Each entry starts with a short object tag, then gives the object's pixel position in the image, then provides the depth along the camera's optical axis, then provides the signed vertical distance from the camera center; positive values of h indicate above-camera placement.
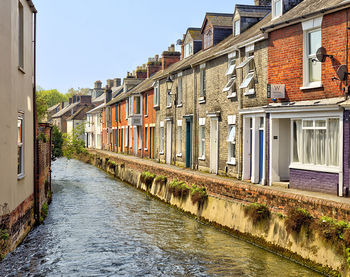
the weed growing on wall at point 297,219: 10.53 -2.00
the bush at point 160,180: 21.27 -2.20
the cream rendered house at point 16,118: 9.97 +0.38
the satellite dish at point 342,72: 12.80 +1.65
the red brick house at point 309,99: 13.10 +1.02
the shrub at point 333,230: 9.11 -1.99
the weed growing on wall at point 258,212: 12.26 -2.13
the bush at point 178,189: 18.01 -2.23
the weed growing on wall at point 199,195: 16.16 -2.19
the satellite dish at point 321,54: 13.38 +2.23
